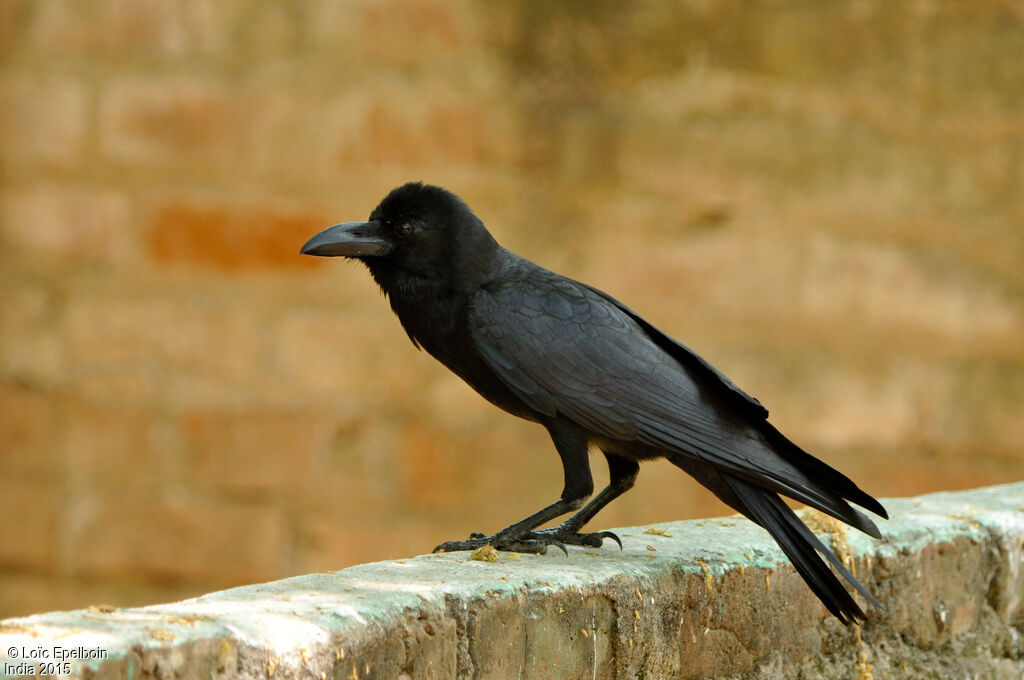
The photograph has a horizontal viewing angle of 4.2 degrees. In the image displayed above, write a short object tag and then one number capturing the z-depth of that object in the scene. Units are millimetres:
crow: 8562
